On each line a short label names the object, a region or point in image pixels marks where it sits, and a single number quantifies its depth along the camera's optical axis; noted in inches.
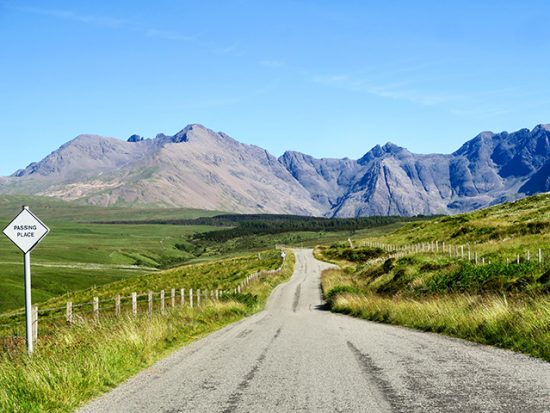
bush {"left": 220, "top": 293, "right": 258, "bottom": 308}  1650.3
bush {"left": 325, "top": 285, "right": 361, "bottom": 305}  1708.9
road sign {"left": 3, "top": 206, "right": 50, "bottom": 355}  587.5
